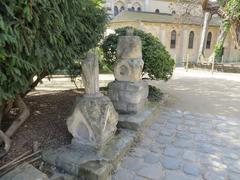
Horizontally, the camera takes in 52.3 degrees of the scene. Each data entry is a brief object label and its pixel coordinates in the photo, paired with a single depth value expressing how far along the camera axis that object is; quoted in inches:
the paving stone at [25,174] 99.3
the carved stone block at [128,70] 185.9
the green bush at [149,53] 235.6
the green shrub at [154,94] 243.7
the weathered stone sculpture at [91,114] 130.3
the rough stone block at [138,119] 168.6
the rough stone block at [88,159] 115.6
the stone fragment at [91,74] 132.0
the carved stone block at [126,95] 185.2
